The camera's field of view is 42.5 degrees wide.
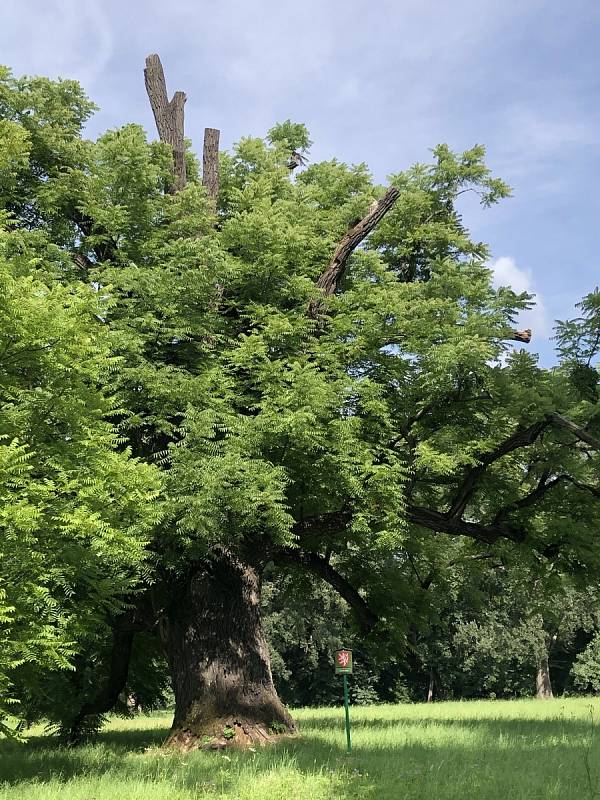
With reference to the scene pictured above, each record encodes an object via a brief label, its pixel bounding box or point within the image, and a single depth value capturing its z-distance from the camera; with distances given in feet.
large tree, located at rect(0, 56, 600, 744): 45.37
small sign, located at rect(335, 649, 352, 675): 40.91
